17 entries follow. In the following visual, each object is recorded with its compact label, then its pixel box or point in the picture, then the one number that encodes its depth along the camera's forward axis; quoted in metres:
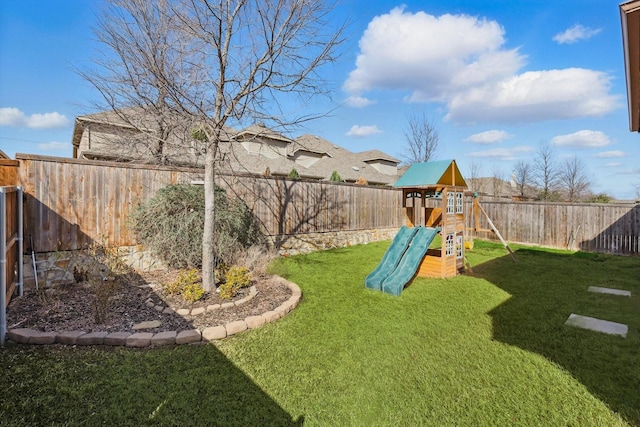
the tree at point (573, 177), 25.48
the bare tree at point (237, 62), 4.67
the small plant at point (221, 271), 5.34
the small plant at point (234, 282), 4.43
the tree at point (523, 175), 26.77
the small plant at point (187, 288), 4.18
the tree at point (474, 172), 27.03
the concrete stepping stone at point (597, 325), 3.59
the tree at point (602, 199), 19.03
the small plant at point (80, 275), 5.27
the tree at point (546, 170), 23.84
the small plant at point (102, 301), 3.62
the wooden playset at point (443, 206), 6.43
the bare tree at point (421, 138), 20.14
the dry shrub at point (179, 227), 5.79
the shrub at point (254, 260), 6.10
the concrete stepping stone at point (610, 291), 5.14
